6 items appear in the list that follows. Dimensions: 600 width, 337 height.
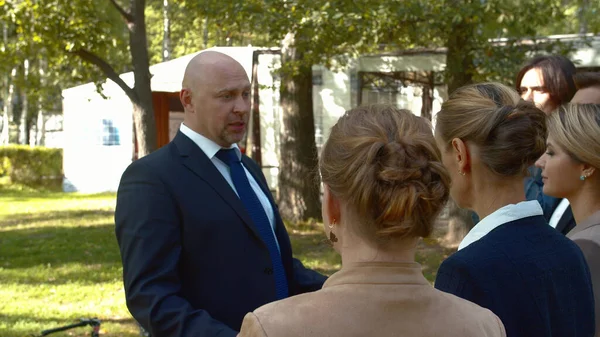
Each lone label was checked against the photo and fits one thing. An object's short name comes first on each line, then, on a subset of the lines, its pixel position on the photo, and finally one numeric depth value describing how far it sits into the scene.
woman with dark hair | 4.09
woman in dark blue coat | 2.24
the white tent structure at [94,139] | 28.88
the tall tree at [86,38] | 12.45
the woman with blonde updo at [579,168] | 2.85
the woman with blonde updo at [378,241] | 1.70
